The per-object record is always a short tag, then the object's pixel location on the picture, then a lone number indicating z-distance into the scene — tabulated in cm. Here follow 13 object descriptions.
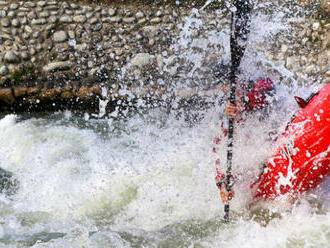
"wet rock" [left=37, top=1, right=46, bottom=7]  1365
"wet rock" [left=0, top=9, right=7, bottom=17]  1349
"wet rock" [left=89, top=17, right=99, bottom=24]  1349
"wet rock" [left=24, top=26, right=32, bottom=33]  1336
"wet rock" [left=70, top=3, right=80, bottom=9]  1370
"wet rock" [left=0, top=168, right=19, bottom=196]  998
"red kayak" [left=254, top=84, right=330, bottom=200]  765
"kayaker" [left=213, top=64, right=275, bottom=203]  816
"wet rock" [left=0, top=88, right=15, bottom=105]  1281
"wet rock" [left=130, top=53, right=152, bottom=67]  1291
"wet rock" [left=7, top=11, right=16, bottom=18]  1348
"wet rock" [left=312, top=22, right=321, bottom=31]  1266
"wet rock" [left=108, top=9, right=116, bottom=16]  1362
